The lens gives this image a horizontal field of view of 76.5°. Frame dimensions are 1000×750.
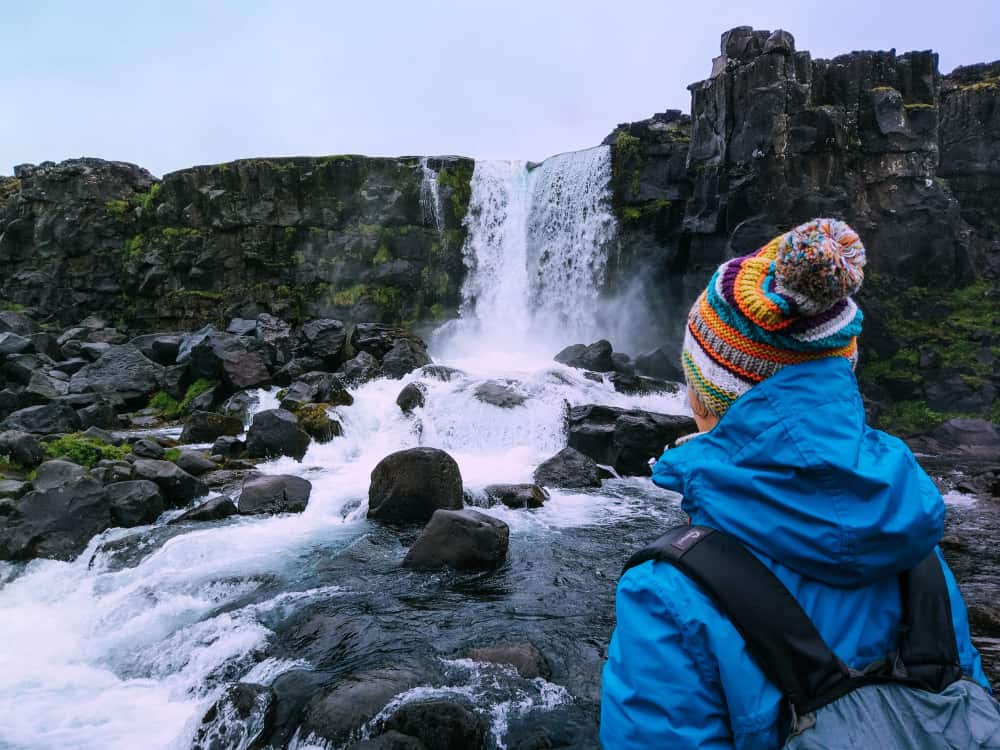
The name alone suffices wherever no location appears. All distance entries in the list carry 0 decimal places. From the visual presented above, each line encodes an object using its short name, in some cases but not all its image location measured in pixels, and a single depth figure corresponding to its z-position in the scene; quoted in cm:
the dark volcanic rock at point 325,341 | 2145
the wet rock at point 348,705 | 472
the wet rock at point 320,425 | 1532
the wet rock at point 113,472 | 1078
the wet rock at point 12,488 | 955
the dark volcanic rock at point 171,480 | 1075
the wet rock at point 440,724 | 458
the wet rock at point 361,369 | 1889
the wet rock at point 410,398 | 1698
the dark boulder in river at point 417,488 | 1009
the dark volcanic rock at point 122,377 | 1908
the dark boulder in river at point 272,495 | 1056
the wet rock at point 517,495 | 1129
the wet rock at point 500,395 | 1672
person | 146
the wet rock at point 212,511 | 999
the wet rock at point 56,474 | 941
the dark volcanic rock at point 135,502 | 955
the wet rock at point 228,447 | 1423
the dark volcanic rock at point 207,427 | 1533
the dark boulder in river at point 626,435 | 1424
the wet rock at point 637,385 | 1919
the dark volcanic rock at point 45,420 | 1419
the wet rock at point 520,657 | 566
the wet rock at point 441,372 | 1880
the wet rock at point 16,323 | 2462
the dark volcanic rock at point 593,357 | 2094
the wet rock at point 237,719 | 481
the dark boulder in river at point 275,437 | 1434
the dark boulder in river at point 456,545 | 809
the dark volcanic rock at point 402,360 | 1948
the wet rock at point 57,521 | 835
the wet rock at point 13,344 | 2058
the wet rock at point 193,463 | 1255
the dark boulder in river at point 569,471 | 1283
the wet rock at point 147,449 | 1267
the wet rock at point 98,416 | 1595
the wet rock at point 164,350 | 2242
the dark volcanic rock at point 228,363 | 1873
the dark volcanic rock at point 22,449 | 1126
